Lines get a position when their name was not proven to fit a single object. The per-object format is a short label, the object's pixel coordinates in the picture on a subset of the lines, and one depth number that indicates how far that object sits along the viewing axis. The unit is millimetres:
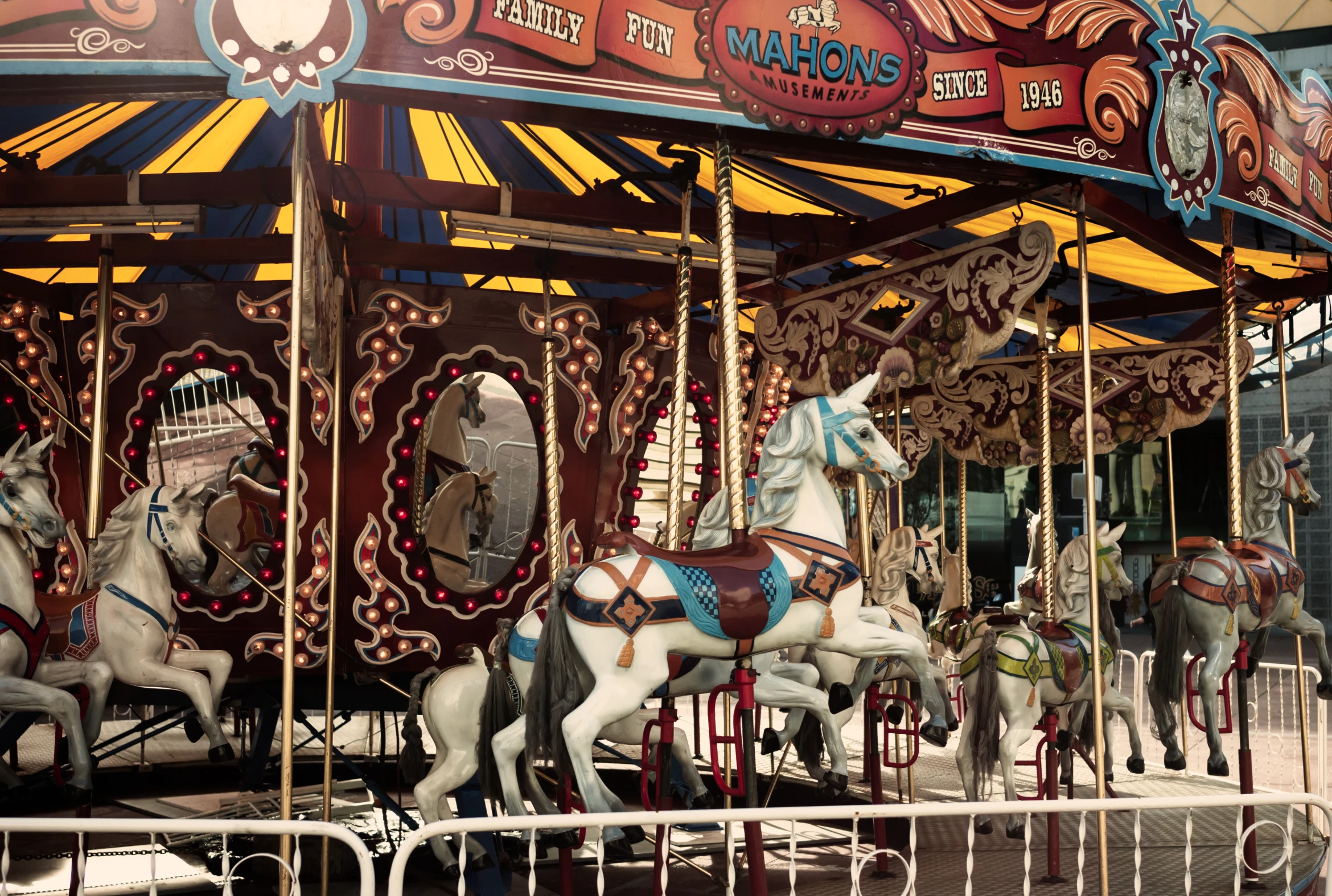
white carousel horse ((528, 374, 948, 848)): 3895
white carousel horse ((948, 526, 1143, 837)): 5547
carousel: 3906
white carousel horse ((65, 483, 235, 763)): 5453
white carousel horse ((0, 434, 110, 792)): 4809
